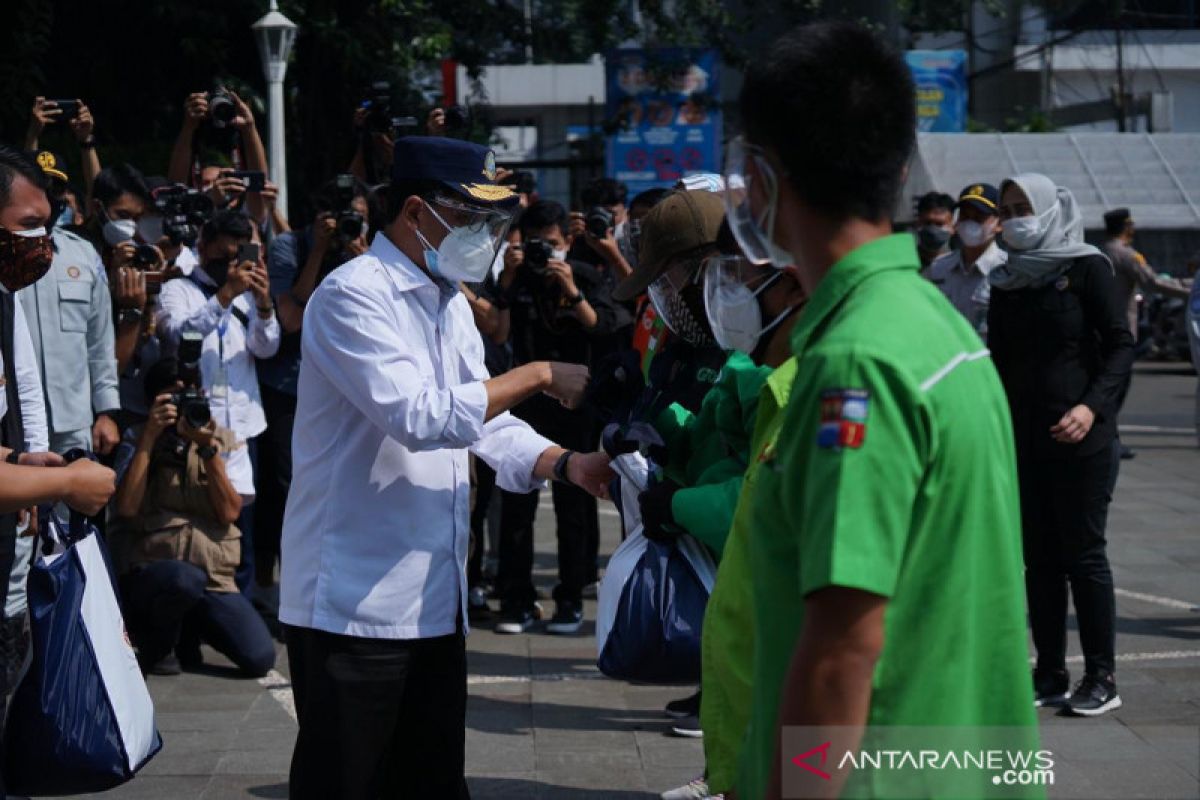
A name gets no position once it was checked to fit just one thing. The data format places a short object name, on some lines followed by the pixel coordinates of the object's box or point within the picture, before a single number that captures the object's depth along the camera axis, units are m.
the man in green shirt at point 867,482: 2.07
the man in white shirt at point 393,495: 3.65
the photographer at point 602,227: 8.41
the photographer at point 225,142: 8.62
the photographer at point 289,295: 7.73
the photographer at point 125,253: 7.40
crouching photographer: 6.90
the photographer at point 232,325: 7.58
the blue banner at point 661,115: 19.20
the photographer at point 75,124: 8.23
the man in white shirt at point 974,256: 8.80
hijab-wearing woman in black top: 6.30
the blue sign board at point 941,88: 29.92
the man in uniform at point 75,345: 6.56
